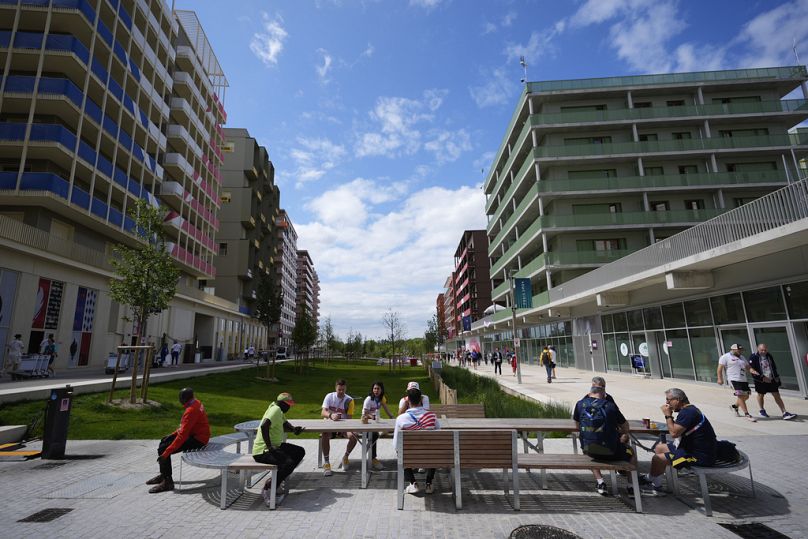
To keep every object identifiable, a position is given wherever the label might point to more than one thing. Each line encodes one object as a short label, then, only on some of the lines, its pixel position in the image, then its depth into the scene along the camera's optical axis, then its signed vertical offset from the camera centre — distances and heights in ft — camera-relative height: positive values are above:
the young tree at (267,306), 108.78 +12.57
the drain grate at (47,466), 21.68 -5.81
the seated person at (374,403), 22.07 -2.87
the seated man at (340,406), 21.92 -3.09
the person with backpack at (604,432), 16.03 -3.42
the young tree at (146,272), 43.42 +8.95
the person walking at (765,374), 31.04 -2.37
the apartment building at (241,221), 179.11 +60.95
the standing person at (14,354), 52.44 +0.47
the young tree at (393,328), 164.78 +9.22
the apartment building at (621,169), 106.83 +50.04
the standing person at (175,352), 102.44 +0.53
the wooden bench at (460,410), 24.29 -3.64
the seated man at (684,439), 15.66 -3.66
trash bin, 23.16 -3.92
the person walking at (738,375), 32.27 -2.49
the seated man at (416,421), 17.34 -3.02
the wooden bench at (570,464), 15.49 -4.55
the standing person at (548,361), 67.26 -2.25
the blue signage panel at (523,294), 104.47 +13.84
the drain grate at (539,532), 13.32 -6.13
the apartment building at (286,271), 309.63 +67.11
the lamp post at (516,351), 66.08 -0.57
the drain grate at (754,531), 13.14 -6.17
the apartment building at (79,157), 67.05 +40.24
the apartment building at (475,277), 258.37 +47.01
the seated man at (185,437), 18.04 -3.82
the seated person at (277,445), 16.60 -3.85
